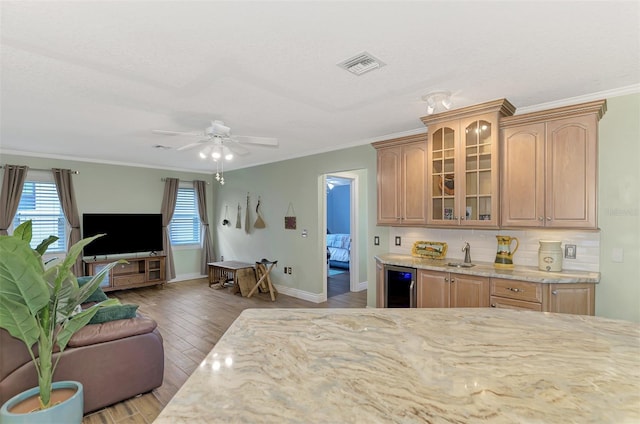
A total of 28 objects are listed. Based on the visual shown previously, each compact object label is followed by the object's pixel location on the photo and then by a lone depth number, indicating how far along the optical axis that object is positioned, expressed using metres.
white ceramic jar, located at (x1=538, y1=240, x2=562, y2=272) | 3.00
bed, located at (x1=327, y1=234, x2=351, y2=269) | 7.79
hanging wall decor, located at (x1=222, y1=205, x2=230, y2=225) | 7.33
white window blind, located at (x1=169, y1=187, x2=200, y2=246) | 7.20
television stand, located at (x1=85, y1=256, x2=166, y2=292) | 5.82
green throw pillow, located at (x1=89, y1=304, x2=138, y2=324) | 2.63
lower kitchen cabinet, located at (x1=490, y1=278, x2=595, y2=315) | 2.73
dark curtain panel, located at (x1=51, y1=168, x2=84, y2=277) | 5.62
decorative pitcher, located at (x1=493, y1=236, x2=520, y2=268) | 3.30
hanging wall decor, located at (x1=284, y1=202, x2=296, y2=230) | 5.80
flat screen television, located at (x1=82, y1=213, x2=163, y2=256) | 5.84
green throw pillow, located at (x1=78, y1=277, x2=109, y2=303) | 3.98
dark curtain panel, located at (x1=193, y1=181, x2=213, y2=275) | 7.48
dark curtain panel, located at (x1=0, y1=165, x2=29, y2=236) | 5.05
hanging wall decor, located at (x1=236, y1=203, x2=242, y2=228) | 6.95
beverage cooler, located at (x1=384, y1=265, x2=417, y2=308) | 3.55
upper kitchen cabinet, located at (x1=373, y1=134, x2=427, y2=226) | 3.76
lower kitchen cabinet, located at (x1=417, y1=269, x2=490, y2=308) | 3.08
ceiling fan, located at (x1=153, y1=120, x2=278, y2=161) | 3.22
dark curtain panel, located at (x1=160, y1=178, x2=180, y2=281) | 6.79
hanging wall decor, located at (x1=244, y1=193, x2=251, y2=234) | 6.71
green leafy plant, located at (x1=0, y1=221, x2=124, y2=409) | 1.72
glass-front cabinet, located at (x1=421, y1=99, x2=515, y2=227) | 3.16
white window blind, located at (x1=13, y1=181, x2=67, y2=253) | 5.40
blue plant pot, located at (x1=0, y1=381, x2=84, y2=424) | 1.86
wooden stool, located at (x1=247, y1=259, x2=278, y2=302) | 5.59
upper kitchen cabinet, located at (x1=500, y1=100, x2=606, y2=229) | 2.76
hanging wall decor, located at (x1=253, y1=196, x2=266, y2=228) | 6.42
